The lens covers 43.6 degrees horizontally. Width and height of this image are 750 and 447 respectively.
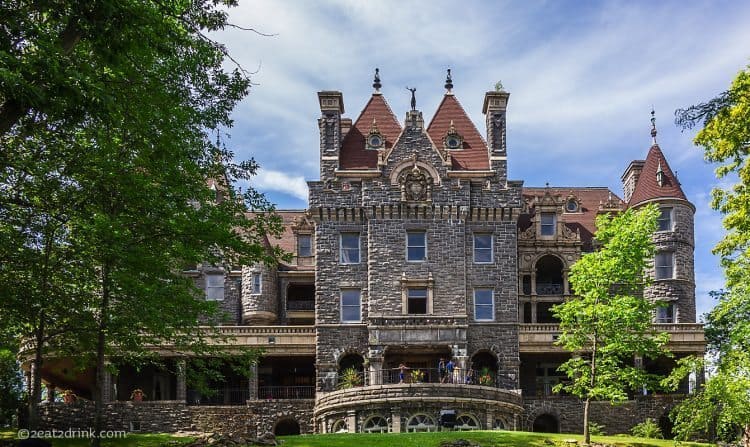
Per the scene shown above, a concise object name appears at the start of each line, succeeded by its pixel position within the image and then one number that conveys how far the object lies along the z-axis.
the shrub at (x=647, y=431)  44.88
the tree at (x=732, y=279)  25.36
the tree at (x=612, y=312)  38.06
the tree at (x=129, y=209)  25.06
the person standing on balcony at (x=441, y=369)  46.66
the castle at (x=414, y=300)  45.94
